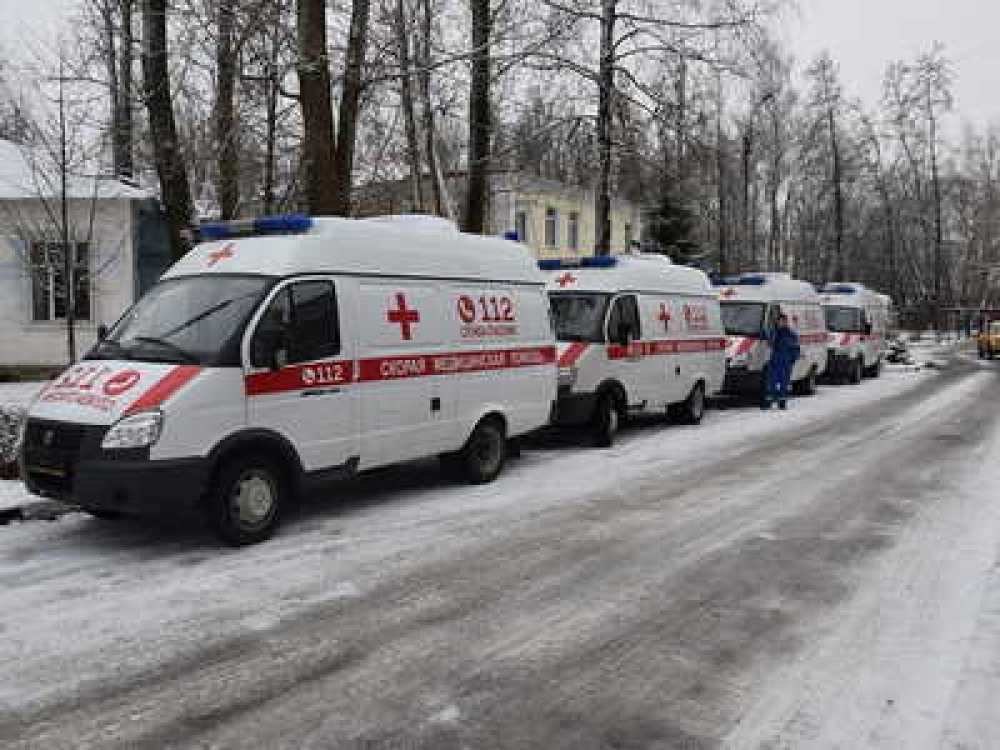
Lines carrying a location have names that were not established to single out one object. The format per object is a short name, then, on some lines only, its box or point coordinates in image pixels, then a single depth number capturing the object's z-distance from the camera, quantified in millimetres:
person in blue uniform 17344
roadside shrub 8625
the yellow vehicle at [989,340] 37875
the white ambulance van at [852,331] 23297
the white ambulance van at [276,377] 6371
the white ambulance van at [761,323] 17469
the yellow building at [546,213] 35688
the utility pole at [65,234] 14000
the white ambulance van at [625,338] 11664
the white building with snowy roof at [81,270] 19406
